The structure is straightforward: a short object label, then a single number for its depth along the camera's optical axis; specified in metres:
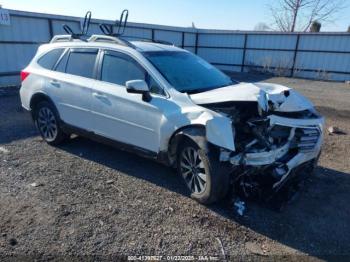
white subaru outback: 3.56
